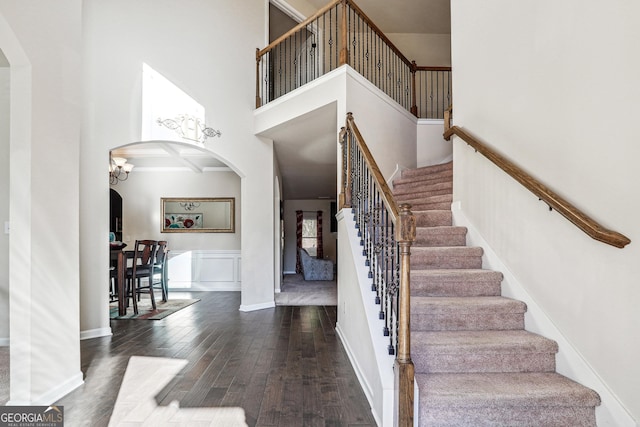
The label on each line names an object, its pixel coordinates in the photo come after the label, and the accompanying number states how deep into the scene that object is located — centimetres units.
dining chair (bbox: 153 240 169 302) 582
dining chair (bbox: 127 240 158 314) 505
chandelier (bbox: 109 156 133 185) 592
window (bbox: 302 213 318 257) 1150
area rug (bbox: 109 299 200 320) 482
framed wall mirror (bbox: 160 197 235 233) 744
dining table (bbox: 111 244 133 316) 489
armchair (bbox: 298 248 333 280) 880
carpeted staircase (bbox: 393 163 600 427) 184
